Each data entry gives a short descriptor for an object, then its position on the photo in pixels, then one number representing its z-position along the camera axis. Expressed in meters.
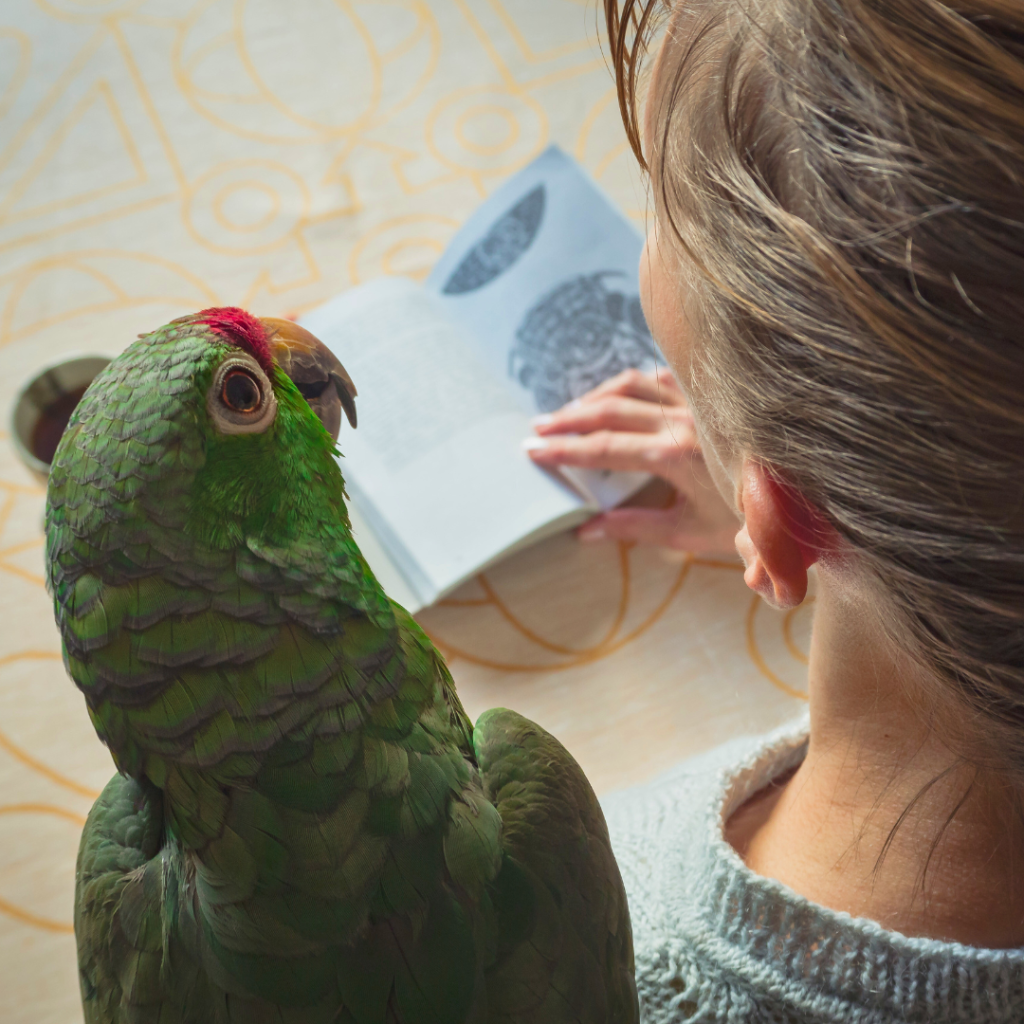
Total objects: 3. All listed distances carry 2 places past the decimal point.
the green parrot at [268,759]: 0.39
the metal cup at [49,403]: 0.76
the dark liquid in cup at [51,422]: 0.78
